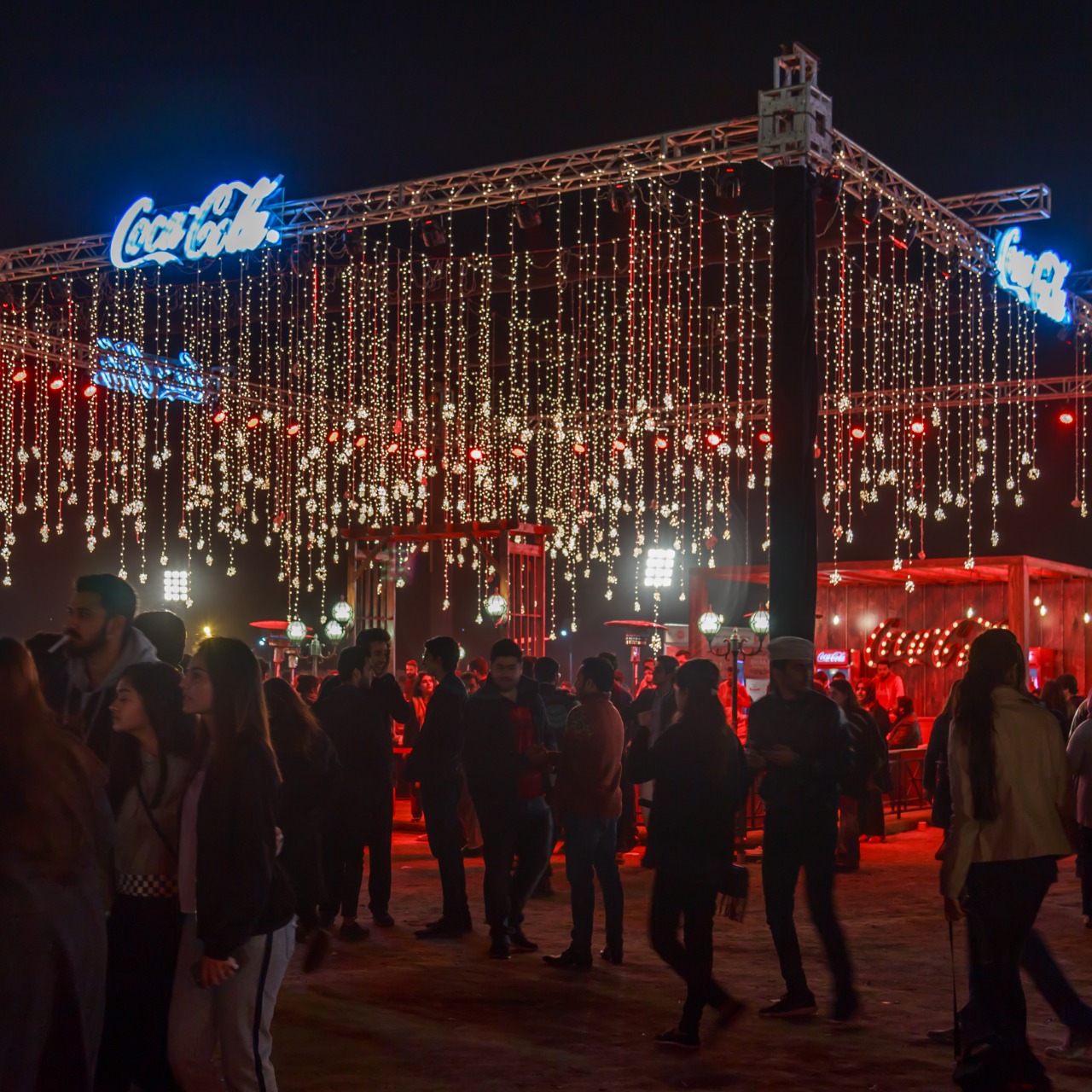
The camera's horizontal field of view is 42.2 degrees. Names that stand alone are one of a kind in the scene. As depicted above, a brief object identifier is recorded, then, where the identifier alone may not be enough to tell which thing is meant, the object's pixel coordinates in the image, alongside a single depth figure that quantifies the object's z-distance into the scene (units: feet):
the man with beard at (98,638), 14.19
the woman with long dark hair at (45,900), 9.27
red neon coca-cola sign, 76.18
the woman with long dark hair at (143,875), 11.32
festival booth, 75.87
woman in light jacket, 15.02
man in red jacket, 22.08
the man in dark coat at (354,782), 24.39
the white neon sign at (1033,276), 51.93
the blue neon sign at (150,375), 66.80
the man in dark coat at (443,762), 25.41
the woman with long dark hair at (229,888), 10.79
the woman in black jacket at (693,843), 17.24
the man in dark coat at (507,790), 23.32
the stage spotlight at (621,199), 45.16
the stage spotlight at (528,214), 47.26
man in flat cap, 18.74
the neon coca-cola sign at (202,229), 50.19
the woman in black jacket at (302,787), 18.60
